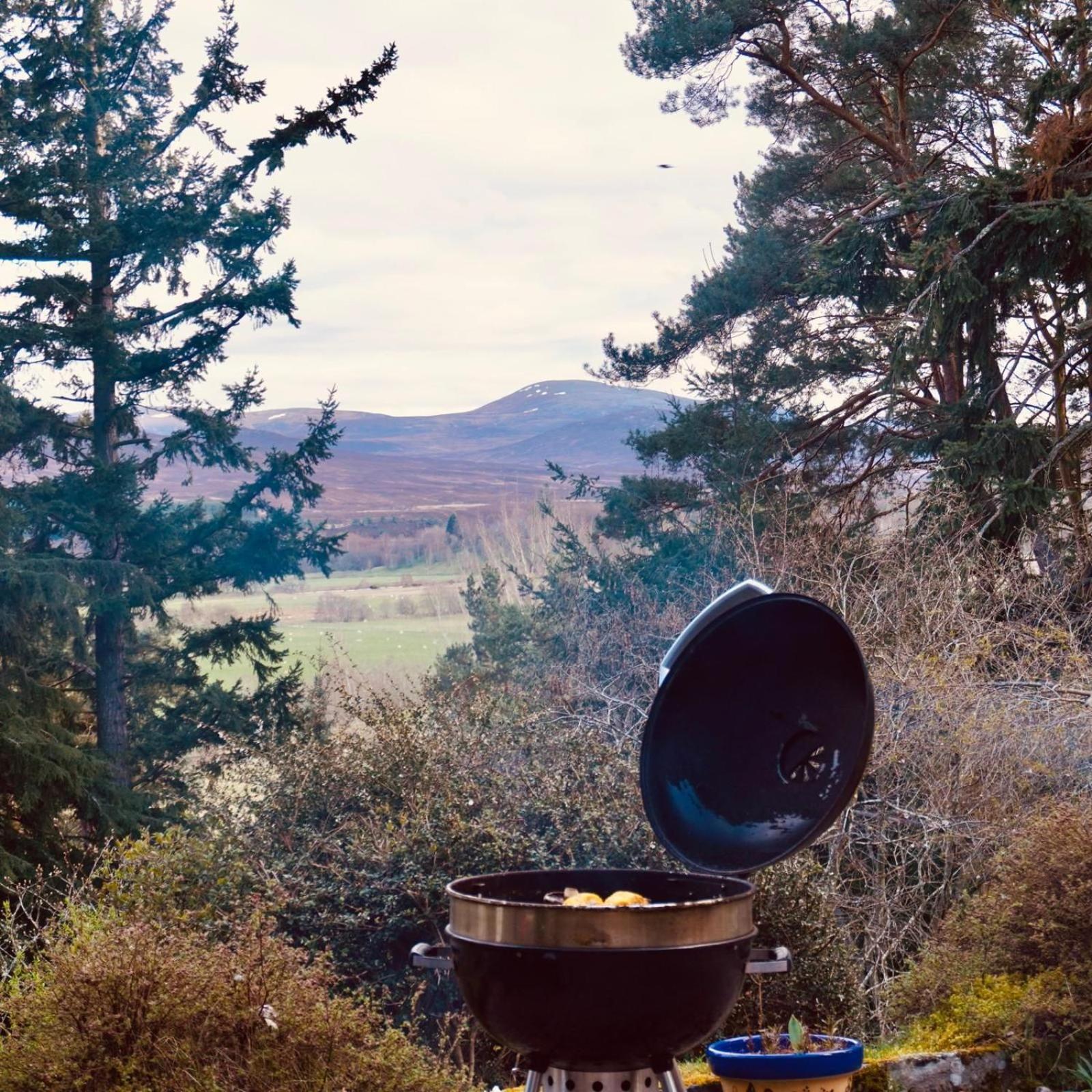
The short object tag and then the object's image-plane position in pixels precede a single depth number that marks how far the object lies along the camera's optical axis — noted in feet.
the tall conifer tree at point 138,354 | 52.39
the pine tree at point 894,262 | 36.22
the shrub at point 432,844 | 18.06
